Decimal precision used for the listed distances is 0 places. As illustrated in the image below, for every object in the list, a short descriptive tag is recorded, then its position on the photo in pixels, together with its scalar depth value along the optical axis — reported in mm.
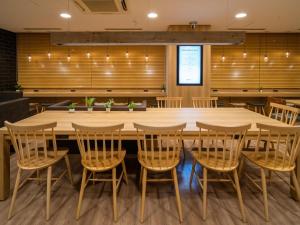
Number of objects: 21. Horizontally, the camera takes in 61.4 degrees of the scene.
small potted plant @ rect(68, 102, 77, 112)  3912
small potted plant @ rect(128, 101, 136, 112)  3932
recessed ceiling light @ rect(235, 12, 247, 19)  5139
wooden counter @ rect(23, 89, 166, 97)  7332
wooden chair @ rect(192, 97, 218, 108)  4773
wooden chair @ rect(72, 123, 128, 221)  2391
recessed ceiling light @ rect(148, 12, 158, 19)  5120
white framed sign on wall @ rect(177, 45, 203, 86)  6316
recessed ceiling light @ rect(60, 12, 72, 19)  5139
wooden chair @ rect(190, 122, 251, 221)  2383
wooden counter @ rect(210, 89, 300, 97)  7218
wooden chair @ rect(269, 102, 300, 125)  3311
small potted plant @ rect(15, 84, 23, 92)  7680
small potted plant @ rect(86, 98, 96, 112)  3970
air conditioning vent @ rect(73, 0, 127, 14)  3445
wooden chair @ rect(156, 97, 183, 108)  4725
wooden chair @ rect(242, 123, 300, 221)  2371
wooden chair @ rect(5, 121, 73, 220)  2397
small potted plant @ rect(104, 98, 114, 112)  3916
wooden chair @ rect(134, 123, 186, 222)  2387
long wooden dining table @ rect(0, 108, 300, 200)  2723
